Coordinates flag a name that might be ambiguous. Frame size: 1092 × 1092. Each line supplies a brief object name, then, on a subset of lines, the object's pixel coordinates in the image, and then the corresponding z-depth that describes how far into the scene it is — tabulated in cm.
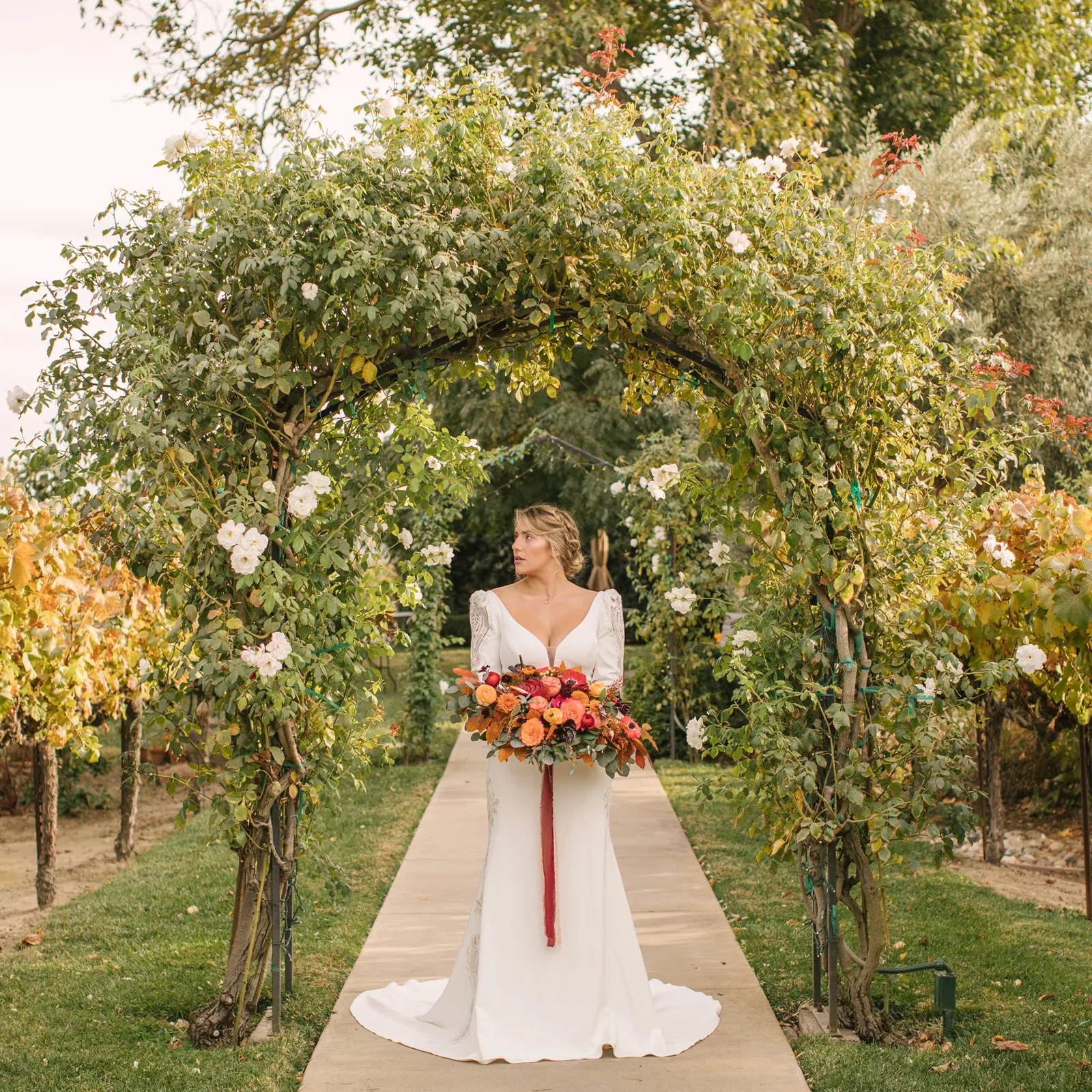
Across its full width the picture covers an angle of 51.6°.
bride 408
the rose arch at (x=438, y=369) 389
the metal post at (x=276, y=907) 421
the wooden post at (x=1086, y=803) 575
